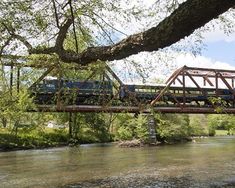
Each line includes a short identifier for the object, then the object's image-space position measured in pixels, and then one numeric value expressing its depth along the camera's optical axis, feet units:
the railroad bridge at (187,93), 80.70
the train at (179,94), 79.63
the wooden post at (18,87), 23.73
